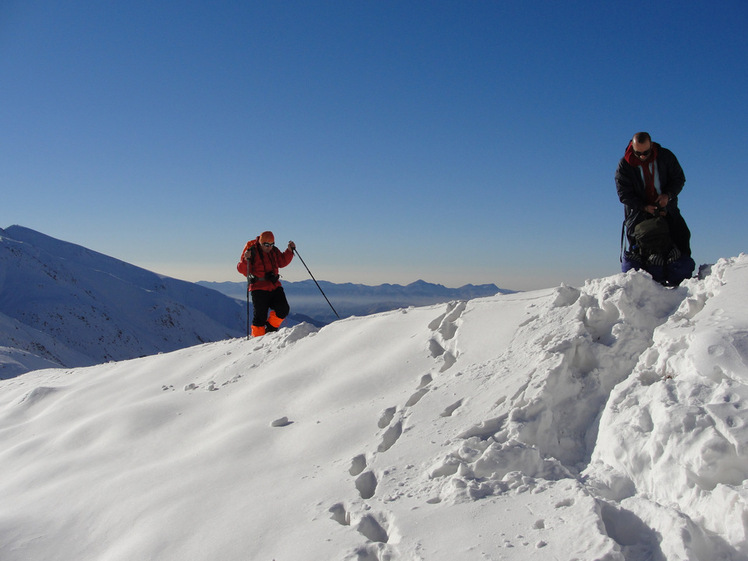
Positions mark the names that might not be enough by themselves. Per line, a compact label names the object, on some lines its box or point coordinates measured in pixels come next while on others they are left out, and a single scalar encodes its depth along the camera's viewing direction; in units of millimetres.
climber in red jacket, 9352
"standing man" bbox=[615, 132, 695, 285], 5445
